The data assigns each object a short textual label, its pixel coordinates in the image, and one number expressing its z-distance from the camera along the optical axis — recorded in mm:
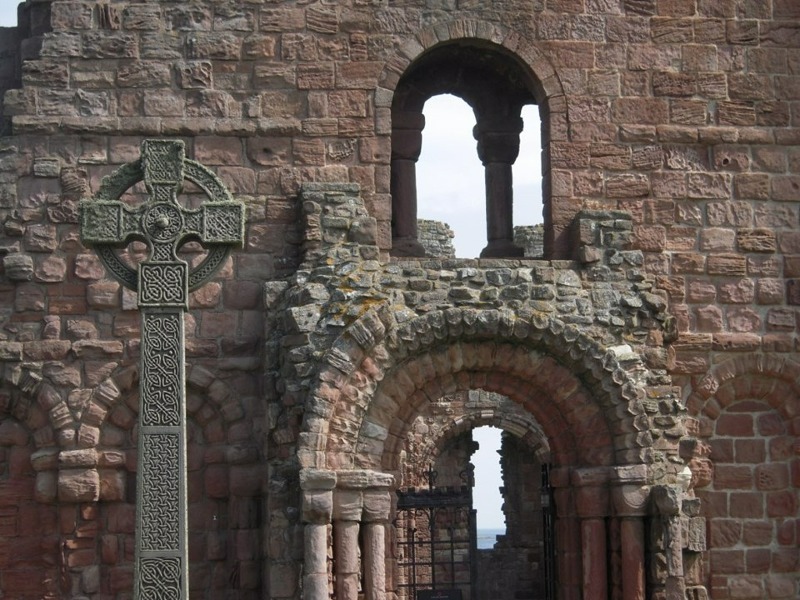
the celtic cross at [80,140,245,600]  8930
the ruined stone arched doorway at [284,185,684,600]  12008
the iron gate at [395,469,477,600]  18594
